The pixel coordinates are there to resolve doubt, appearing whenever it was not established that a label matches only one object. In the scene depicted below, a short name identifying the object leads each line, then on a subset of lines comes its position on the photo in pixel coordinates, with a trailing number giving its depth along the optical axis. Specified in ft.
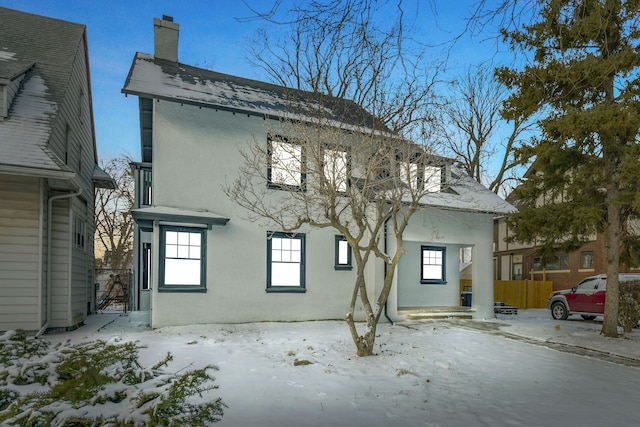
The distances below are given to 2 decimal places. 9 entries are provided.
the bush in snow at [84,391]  9.66
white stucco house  34.42
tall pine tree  30.68
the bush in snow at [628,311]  36.47
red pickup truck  47.70
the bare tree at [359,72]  29.45
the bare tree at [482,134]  70.33
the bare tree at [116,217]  89.51
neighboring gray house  29.81
